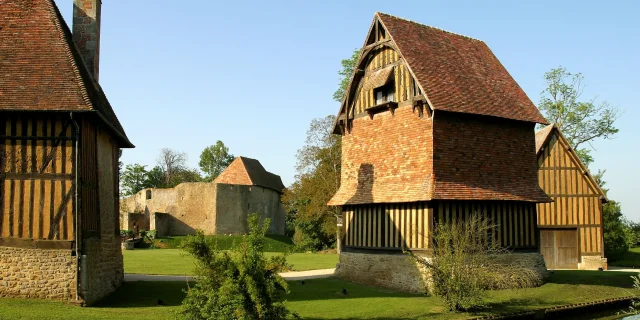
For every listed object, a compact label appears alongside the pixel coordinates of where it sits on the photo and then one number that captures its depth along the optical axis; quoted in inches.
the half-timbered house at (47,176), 497.0
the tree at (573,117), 1342.3
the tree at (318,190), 1334.9
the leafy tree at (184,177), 2608.3
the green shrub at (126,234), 1398.6
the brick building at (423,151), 653.9
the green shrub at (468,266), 542.0
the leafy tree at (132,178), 2449.6
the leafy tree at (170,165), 2704.2
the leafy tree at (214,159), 2896.2
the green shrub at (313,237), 1438.2
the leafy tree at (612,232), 1032.2
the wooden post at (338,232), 1242.6
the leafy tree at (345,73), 1315.2
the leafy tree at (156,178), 2541.8
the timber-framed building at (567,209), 922.7
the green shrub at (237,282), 390.9
